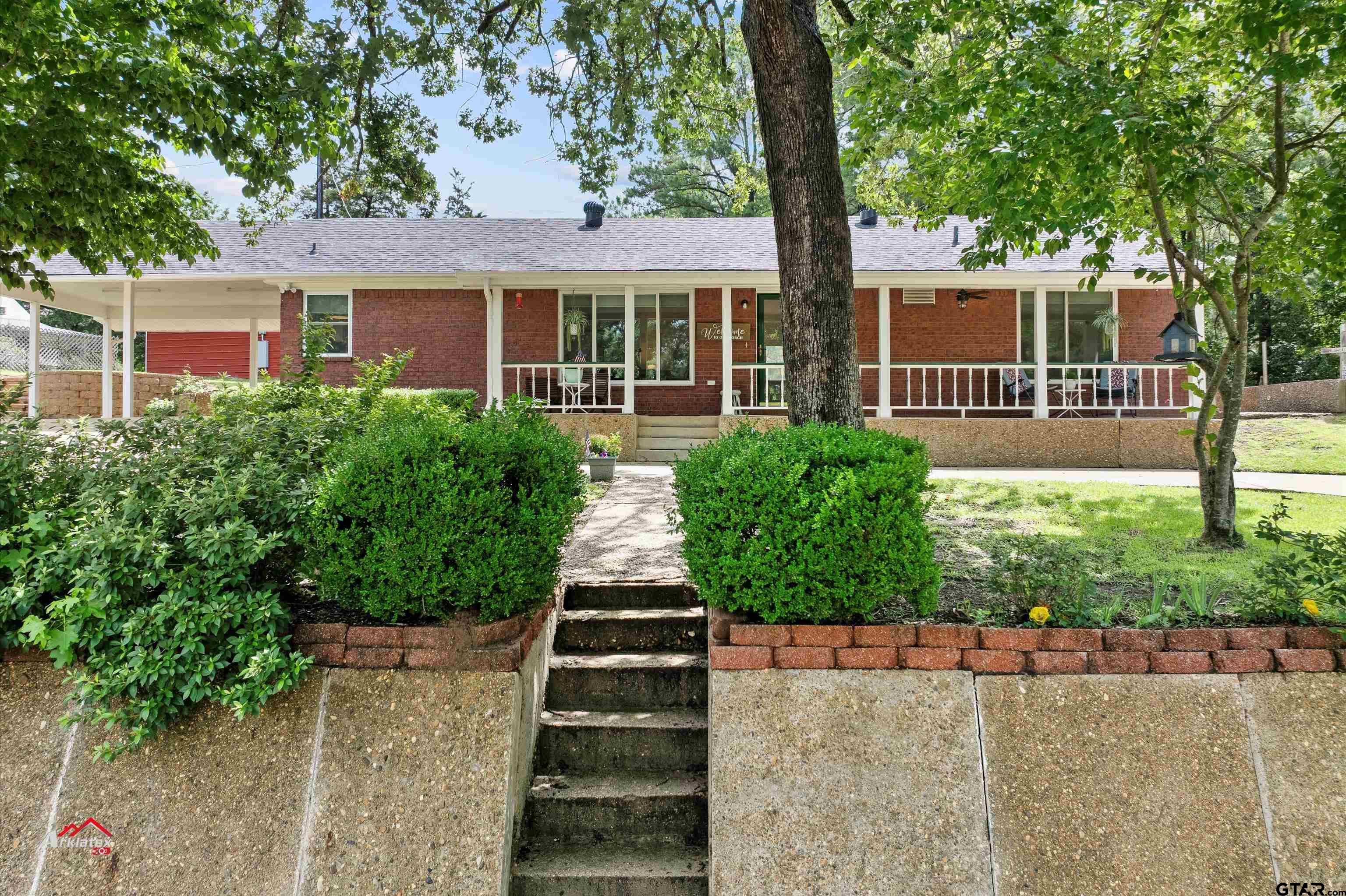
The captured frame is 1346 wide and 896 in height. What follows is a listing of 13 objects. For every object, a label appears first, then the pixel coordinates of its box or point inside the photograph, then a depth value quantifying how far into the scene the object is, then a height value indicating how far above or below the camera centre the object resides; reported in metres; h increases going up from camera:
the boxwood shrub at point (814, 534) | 2.81 -0.30
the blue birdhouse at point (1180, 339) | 6.50 +1.05
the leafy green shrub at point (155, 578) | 2.69 -0.46
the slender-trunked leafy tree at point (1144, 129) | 4.36 +2.22
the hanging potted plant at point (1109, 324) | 13.78 +2.47
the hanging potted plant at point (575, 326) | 14.53 +2.58
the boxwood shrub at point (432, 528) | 2.84 -0.28
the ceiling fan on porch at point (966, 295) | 13.95 +3.07
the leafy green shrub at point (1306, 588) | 3.05 -0.57
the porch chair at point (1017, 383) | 13.22 +1.31
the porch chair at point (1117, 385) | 12.76 +1.25
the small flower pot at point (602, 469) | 8.94 -0.15
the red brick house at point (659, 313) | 13.34 +2.78
